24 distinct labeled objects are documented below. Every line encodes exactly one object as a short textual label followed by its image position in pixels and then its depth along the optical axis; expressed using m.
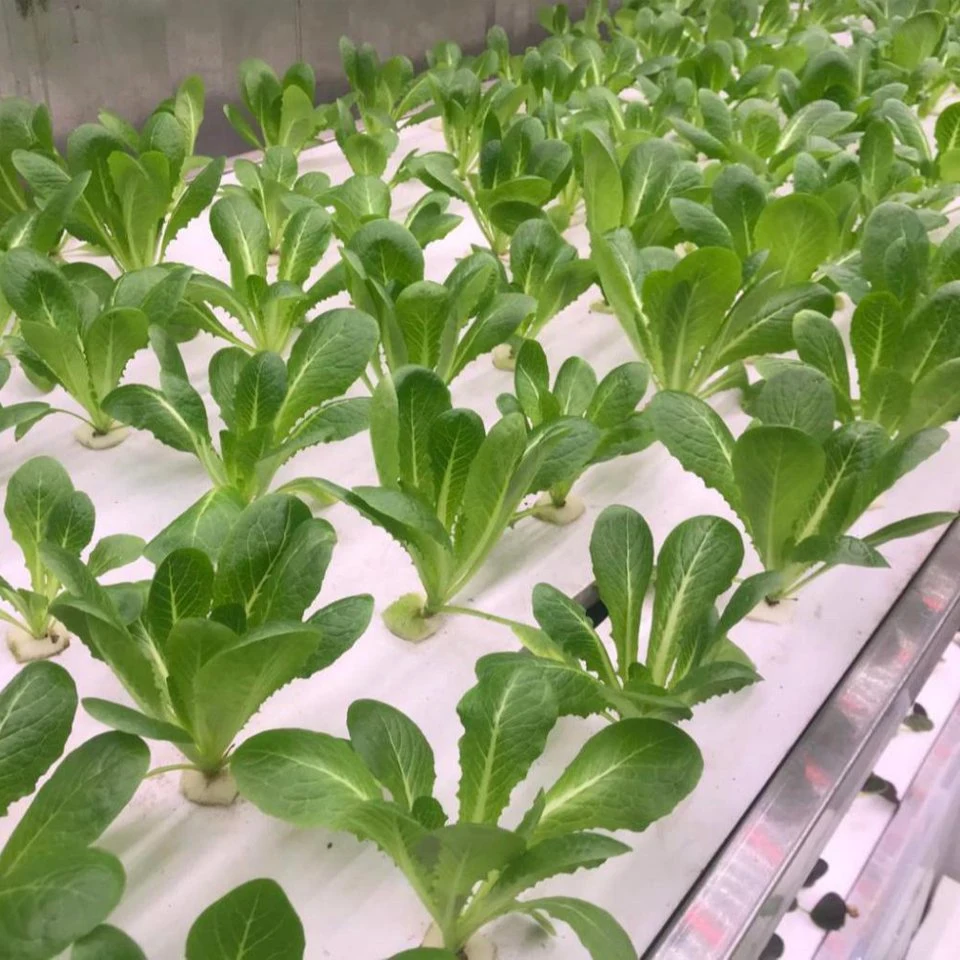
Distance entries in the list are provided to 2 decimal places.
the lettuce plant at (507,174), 0.94
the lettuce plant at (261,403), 0.66
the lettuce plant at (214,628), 0.44
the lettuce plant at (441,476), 0.56
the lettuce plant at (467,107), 1.23
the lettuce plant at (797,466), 0.57
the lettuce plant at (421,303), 0.74
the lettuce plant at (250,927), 0.36
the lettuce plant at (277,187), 0.97
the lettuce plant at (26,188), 0.84
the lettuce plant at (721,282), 0.76
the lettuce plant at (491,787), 0.43
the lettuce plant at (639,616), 0.53
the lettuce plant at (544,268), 0.85
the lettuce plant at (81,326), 0.69
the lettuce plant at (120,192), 0.86
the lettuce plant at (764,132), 1.12
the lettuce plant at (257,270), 0.81
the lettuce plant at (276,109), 1.19
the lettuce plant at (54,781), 0.37
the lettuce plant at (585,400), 0.70
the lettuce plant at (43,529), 0.58
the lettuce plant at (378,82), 1.35
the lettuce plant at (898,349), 0.72
